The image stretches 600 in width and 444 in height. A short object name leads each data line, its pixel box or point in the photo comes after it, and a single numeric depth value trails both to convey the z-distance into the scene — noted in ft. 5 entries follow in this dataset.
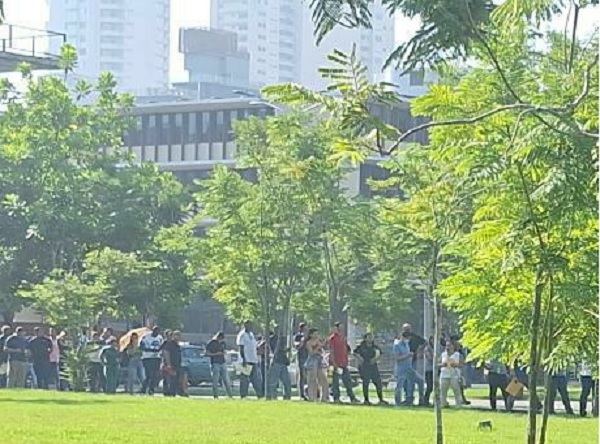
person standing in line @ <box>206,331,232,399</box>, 120.37
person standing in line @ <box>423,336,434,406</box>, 112.06
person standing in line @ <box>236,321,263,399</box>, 120.16
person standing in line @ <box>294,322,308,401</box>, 117.80
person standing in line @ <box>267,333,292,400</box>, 117.60
